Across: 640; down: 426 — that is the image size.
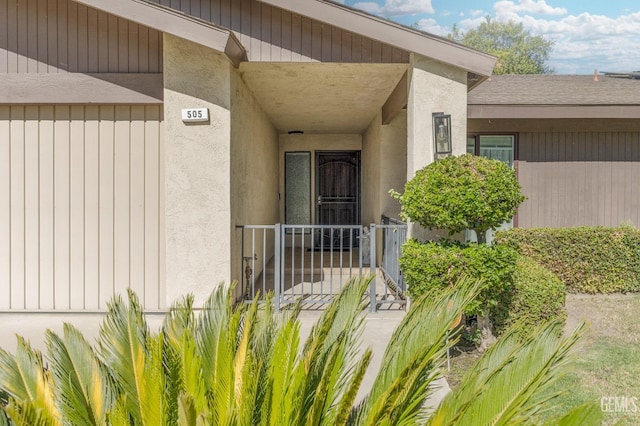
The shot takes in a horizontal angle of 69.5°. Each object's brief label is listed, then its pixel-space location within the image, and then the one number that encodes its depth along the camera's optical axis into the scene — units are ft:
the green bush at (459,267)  12.48
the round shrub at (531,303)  14.49
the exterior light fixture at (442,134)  14.66
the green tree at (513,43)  122.21
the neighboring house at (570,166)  23.35
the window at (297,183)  34.09
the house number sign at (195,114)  14.58
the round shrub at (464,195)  12.52
